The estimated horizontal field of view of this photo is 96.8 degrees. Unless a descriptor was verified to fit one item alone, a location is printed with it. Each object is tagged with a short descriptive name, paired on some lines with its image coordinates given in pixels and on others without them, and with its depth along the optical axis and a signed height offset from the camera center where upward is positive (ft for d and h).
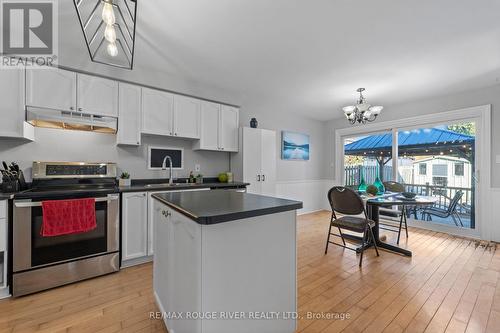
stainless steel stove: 6.46 -2.33
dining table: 8.67 -1.39
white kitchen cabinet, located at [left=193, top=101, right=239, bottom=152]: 11.50 +2.11
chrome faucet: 11.07 +0.12
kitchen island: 3.63 -1.79
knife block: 6.89 -0.66
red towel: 6.61 -1.58
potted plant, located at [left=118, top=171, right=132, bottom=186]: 9.41 -0.59
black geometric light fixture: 5.48 +4.45
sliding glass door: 12.47 +0.15
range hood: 7.45 +1.63
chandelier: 11.04 +2.83
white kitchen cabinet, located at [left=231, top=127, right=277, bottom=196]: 12.58 +0.37
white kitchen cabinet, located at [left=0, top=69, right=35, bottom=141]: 7.04 +1.97
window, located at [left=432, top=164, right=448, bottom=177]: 13.42 -0.10
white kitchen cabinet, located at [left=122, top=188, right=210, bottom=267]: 8.28 -2.35
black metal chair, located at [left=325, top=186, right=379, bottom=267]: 8.58 -1.64
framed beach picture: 16.49 +1.65
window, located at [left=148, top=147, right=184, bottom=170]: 10.80 +0.50
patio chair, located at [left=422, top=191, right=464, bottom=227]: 12.67 -2.51
